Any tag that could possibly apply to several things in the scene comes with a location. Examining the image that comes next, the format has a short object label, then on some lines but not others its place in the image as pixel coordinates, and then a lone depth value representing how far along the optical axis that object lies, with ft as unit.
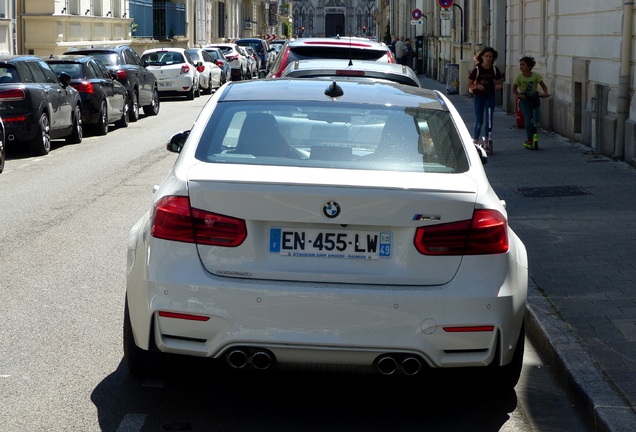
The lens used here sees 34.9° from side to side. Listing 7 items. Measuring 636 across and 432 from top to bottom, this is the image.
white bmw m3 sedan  13.85
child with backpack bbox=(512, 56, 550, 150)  53.31
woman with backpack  51.65
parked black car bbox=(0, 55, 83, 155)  50.80
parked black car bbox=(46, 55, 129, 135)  62.95
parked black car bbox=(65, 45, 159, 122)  74.02
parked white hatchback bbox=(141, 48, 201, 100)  101.71
